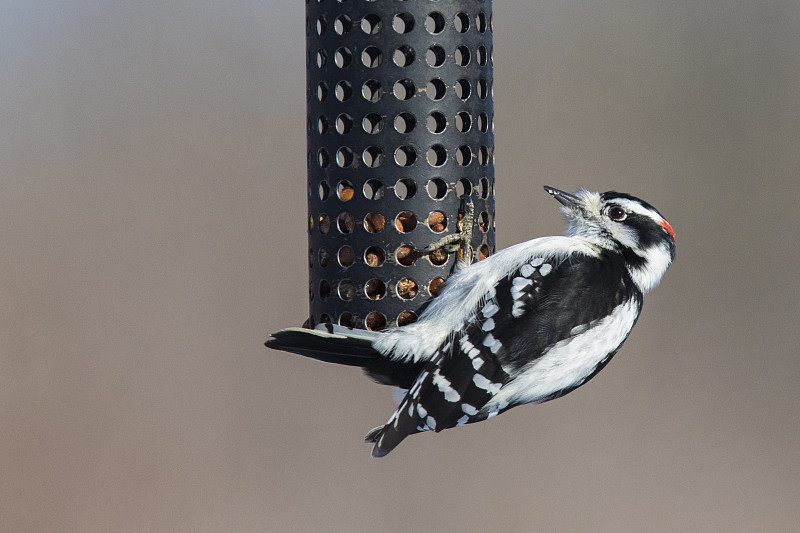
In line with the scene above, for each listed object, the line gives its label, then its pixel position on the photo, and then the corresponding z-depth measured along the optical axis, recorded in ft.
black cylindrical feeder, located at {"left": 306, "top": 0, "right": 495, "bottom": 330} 15.38
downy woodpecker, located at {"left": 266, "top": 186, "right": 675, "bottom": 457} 14.26
